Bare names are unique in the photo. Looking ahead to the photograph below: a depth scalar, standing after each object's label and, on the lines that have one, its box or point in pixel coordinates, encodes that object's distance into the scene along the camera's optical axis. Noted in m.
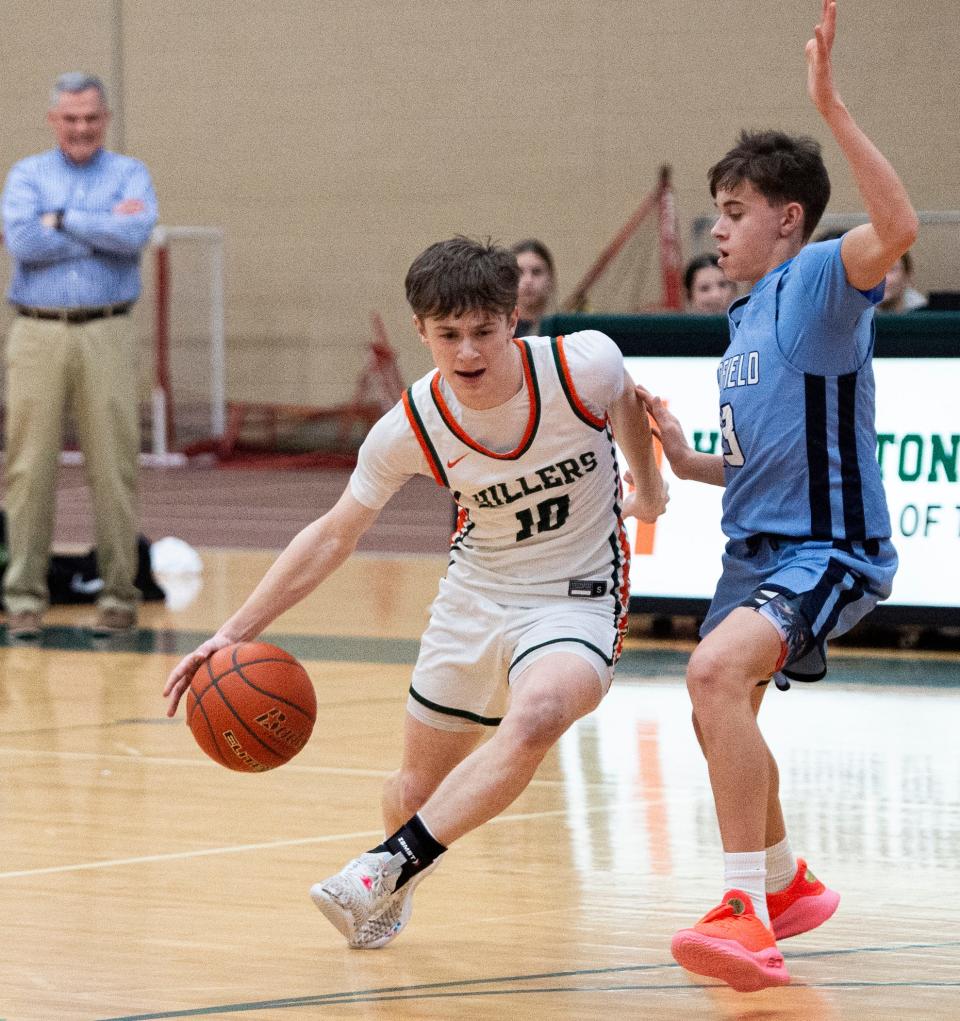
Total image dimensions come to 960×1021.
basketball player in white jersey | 8.40
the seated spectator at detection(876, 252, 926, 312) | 19.39
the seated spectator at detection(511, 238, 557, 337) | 19.02
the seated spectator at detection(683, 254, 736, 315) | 19.33
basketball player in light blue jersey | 7.84
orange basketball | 8.79
